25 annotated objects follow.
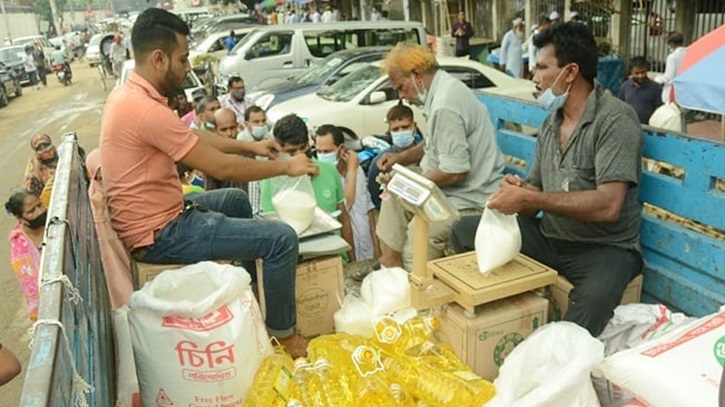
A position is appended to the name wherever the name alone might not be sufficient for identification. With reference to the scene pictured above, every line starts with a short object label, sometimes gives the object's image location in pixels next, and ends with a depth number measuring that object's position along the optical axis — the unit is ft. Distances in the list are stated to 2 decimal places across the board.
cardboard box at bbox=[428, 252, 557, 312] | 8.07
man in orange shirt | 8.51
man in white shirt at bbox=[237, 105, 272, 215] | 17.44
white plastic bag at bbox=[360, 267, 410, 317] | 9.85
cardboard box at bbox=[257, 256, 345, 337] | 10.41
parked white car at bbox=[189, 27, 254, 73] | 54.89
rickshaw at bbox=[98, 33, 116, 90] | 75.25
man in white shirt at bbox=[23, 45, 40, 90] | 76.07
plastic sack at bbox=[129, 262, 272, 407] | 7.43
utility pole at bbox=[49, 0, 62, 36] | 179.40
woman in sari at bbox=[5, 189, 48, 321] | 12.84
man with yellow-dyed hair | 10.98
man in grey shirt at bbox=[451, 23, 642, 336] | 8.29
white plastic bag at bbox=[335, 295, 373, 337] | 9.91
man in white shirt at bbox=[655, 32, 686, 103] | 24.46
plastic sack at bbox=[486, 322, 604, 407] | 6.60
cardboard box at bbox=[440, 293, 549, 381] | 8.14
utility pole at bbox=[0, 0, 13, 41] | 125.18
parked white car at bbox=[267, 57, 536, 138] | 26.04
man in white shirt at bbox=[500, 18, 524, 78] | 40.60
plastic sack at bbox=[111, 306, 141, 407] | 7.75
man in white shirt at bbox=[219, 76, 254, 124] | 25.63
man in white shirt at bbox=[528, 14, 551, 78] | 38.28
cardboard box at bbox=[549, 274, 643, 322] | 8.93
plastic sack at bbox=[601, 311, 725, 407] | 5.72
